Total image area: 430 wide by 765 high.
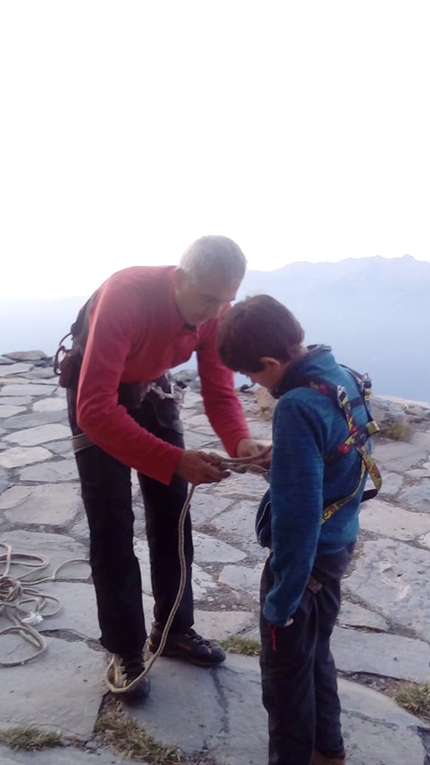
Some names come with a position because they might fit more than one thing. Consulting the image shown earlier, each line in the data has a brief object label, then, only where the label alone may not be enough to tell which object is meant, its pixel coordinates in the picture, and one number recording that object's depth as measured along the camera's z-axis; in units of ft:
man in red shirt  6.79
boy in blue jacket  5.51
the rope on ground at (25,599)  9.28
